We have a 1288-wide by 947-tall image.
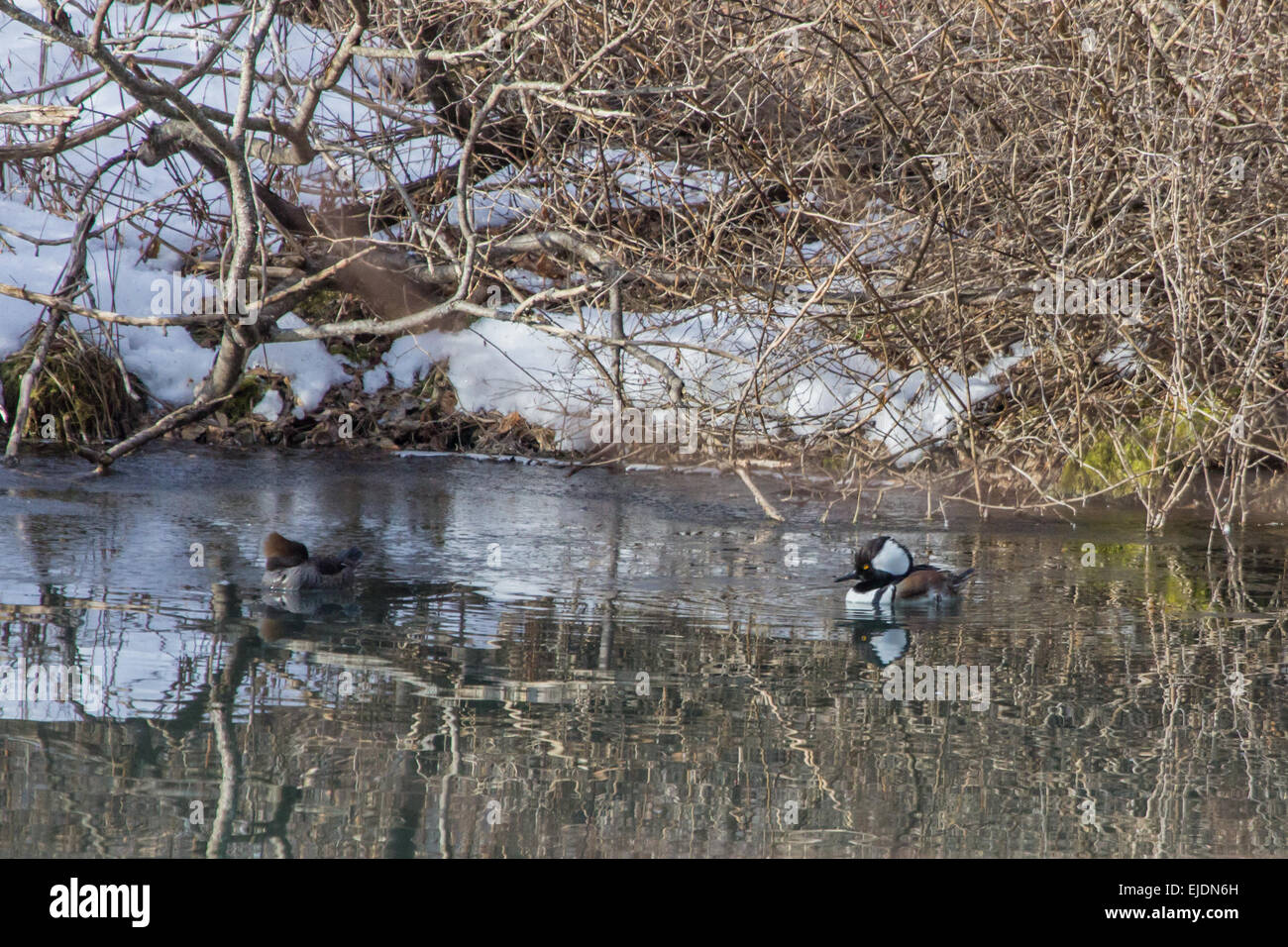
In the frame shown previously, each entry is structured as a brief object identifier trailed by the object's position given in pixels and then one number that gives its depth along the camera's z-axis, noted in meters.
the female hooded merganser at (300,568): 5.77
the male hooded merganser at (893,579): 5.95
